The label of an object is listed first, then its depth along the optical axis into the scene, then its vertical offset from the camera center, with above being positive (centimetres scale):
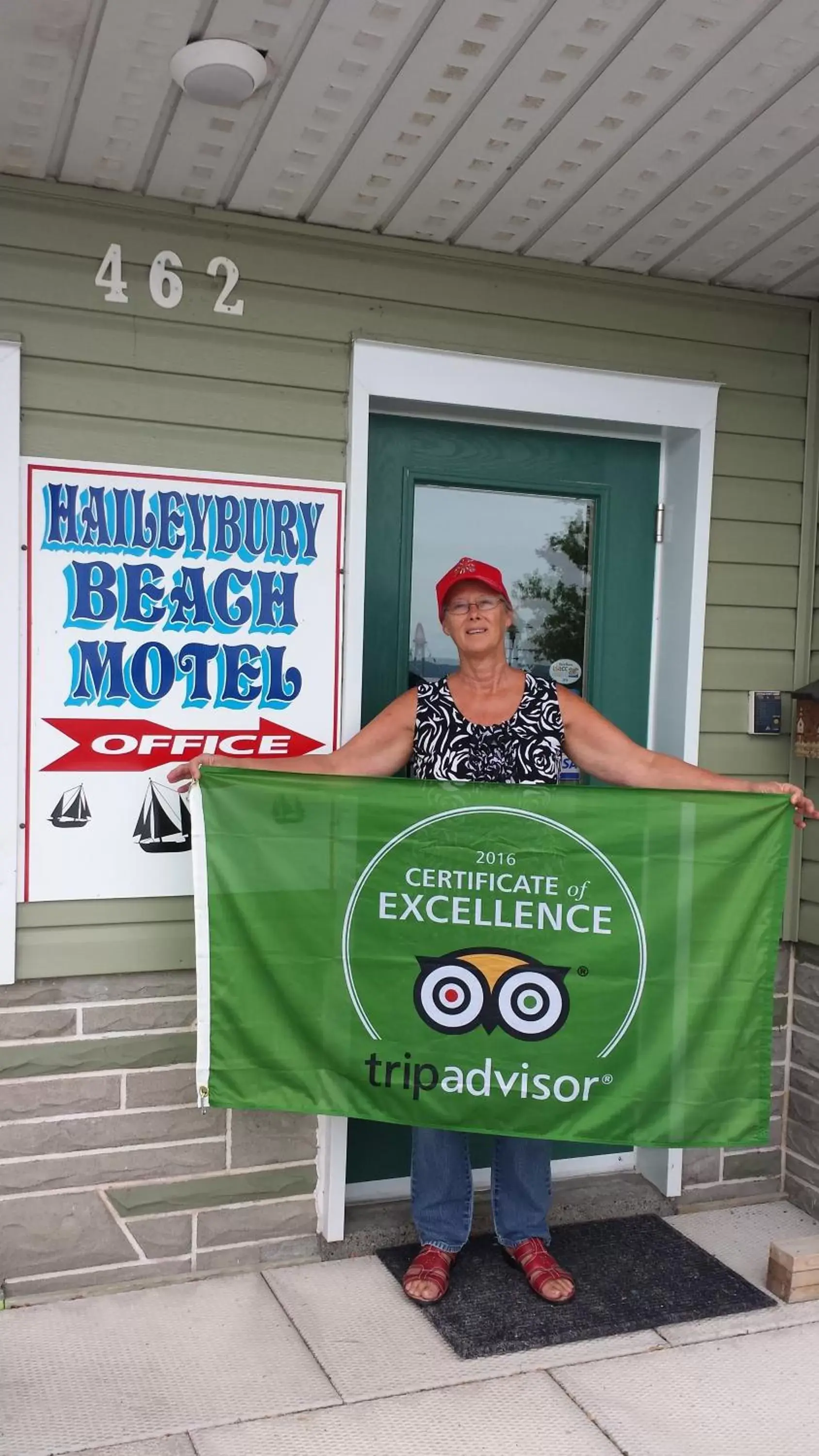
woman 285 -26
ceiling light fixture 216 +109
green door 323 +29
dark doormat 272 -160
